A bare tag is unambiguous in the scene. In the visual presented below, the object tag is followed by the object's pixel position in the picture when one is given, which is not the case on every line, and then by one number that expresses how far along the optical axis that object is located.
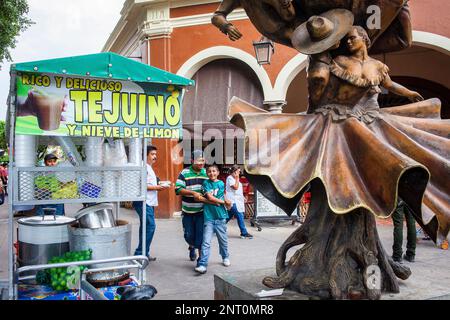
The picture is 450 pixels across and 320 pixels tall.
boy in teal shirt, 6.56
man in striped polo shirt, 6.85
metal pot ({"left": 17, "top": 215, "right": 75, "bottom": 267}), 5.20
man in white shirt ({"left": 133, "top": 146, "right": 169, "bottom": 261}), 6.95
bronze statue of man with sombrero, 3.46
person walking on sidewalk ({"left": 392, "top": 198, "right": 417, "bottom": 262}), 6.75
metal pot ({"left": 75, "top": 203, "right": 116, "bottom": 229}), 5.18
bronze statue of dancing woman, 2.81
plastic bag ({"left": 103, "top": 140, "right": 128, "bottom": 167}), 5.58
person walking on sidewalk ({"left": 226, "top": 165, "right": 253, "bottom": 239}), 9.51
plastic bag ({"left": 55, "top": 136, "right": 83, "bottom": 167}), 5.70
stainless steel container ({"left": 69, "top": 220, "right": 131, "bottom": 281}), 5.00
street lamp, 7.24
